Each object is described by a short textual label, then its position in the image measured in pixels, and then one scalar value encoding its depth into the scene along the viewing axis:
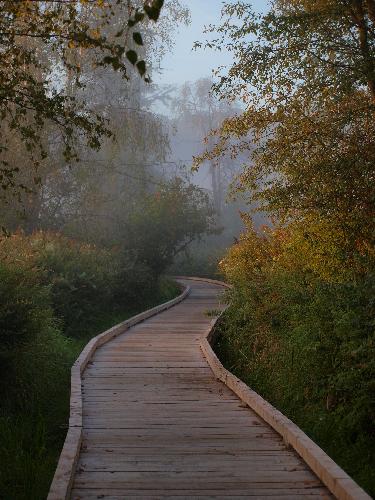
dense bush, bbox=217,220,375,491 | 7.43
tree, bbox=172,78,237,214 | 70.58
